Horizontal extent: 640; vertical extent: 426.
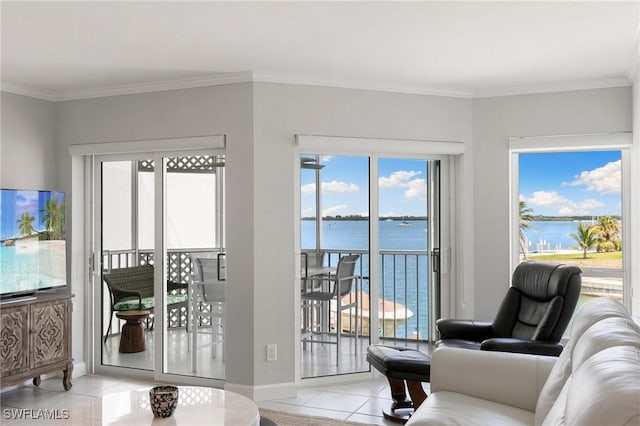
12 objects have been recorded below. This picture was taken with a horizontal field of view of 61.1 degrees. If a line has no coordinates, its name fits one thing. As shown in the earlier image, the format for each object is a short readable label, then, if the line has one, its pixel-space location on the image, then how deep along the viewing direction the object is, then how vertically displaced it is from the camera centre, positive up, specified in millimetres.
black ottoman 3445 -996
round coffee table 2555 -957
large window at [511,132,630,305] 4648 +74
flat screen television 4215 -181
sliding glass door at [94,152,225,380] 4625 -341
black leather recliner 3568 -729
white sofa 1455 -723
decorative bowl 2562 -866
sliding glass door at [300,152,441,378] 4664 -270
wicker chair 4766 -644
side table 4941 -1034
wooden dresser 4043 -936
